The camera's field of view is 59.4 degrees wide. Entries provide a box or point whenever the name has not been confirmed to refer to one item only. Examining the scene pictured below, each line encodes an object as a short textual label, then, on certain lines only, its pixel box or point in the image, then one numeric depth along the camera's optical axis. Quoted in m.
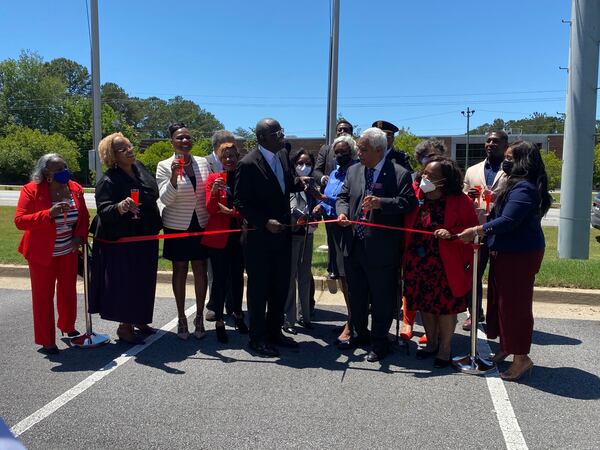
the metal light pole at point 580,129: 8.95
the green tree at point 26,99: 75.31
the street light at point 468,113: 59.51
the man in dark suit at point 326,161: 6.11
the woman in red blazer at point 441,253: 4.56
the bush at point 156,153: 42.66
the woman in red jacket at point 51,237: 4.82
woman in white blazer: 5.22
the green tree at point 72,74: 105.81
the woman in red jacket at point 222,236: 5.38
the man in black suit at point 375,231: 4.73
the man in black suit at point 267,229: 4.95
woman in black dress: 4.97
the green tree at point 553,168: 39.94
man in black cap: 5.70
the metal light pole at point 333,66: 10.32
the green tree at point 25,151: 54.91
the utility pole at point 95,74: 10.59
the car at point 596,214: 14.67
